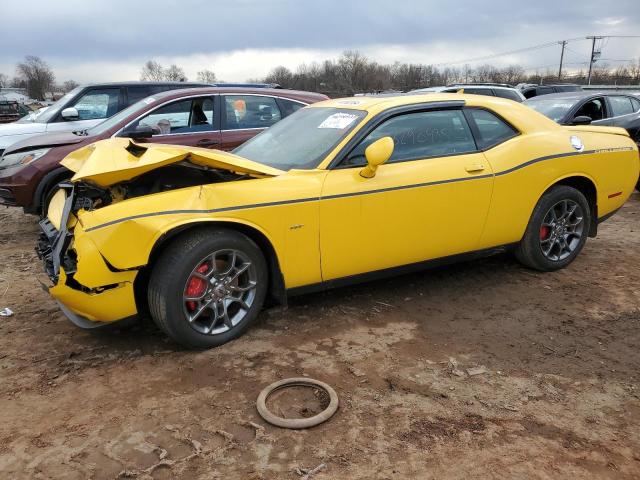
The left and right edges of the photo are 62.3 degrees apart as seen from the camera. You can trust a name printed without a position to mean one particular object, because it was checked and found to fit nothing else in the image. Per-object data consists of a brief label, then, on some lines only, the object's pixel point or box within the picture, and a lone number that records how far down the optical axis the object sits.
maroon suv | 6.21
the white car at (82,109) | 7.89
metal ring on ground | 2.71
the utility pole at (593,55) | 52.92
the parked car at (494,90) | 13.52
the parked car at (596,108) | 8.79
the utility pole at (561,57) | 64.39
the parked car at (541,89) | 19.09
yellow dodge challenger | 3.26
